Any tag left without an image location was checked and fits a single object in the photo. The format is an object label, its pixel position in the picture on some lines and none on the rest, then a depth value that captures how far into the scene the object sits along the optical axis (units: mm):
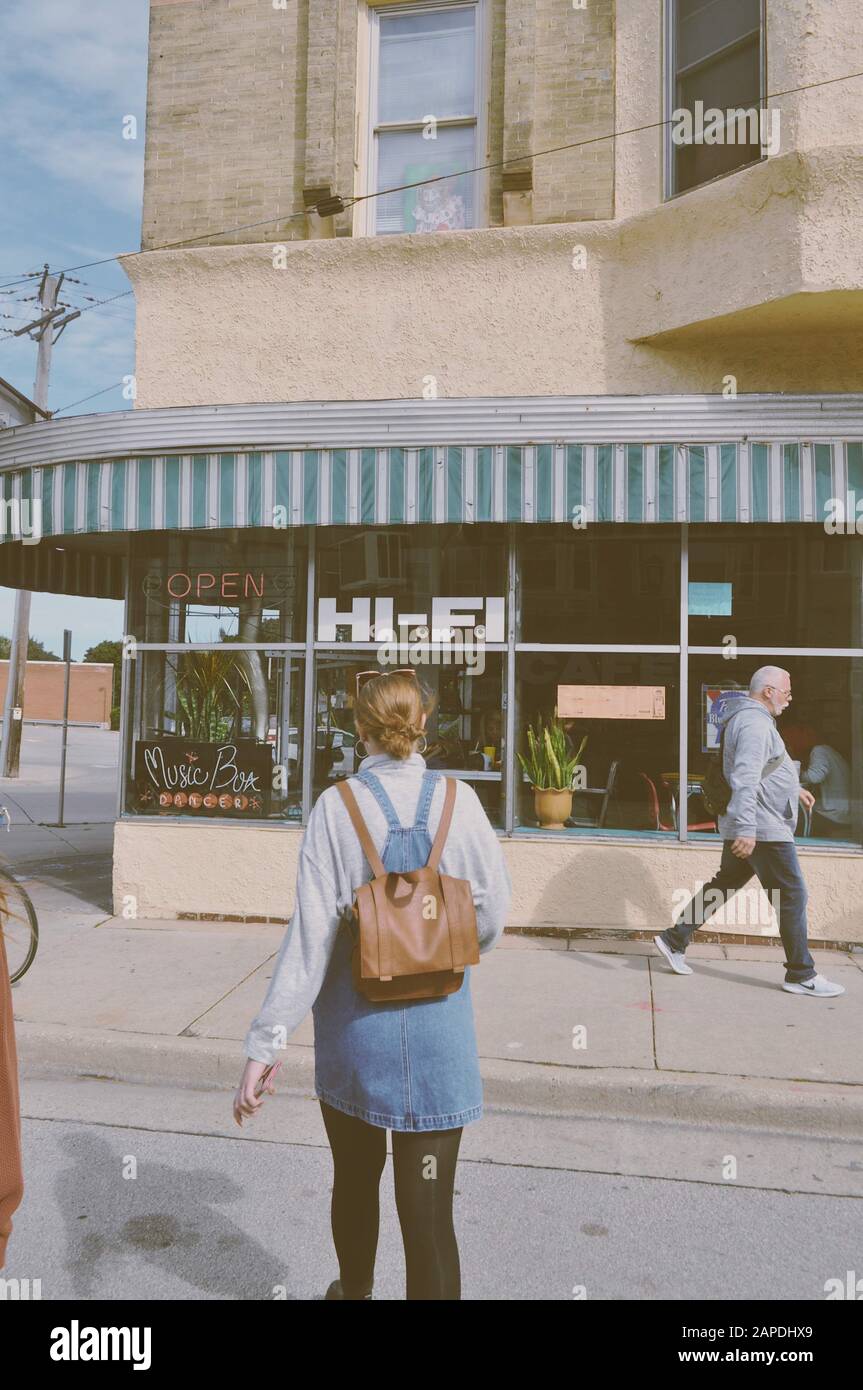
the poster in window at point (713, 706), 7875
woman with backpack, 2588
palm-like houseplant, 8438
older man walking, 6078
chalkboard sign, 8320
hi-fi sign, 8008
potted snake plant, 7957
